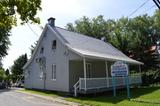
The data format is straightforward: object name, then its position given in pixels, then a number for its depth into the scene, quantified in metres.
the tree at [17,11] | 4.69
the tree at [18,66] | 27.82
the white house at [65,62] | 11.05
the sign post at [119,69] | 8.99
